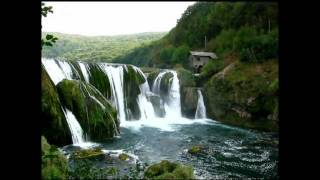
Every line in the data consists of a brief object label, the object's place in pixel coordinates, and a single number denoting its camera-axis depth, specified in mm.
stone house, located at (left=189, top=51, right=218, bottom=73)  48531
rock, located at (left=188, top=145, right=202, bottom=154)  20603
